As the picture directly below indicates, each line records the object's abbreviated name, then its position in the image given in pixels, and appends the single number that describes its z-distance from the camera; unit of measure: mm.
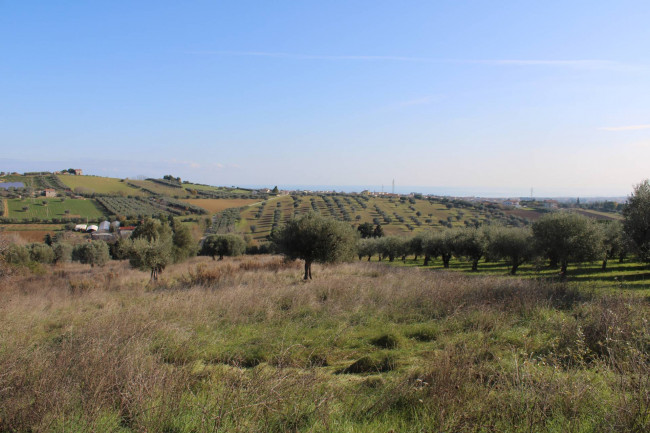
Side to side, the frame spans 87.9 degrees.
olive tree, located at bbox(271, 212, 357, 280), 21203
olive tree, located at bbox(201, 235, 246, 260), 49781
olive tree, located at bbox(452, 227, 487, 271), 38656
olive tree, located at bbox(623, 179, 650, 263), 16547
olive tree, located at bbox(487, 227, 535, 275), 33556
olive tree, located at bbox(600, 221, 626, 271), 31325
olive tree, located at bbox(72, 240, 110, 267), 44438
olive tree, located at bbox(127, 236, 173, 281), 22984
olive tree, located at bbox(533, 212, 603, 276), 26625
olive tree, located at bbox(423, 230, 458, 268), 42906
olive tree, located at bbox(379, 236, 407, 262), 55812
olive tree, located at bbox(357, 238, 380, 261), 59031
